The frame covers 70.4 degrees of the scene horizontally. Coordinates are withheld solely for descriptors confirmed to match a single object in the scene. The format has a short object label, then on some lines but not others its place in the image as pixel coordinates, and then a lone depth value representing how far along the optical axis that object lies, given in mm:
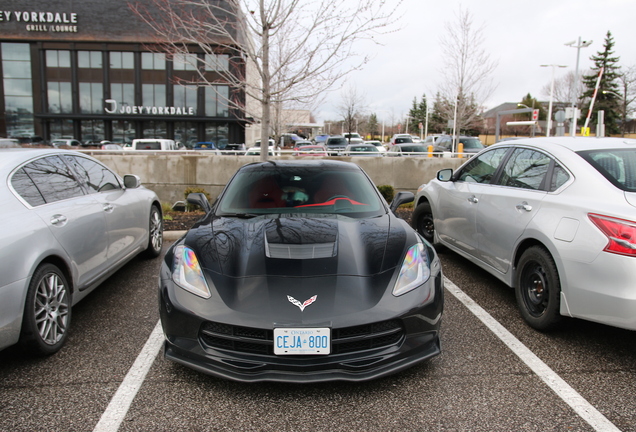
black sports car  2527
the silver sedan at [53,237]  2861
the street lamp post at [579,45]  26375
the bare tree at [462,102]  18766
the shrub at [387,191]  9836
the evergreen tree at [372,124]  75325
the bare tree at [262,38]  8195
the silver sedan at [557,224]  2930
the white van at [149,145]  20844
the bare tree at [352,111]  34969
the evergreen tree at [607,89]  55378
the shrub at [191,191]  9281
